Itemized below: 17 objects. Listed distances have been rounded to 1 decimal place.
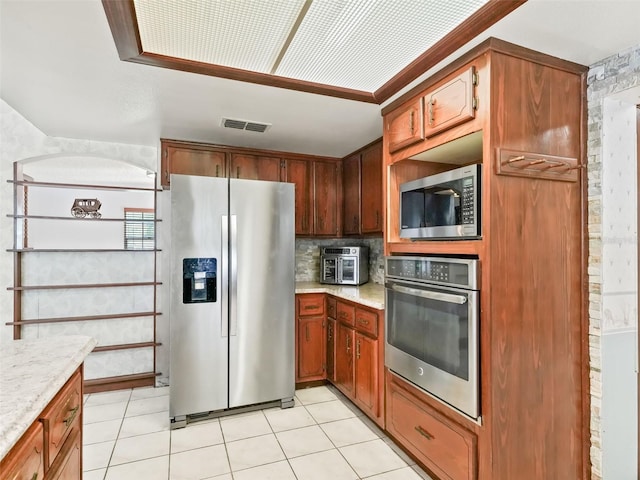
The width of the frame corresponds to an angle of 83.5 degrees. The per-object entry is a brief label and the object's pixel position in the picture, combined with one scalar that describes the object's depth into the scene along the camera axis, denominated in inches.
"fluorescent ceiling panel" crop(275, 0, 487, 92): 58.7
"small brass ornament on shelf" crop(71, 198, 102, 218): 126.7
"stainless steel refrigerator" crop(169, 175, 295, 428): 103.0
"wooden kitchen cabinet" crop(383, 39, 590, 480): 64.2
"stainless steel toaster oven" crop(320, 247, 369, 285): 139.6
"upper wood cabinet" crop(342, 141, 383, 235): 130.4
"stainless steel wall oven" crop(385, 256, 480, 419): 66.1
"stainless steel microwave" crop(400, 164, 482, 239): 67.0
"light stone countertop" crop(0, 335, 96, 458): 32.5
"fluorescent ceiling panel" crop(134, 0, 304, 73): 58.1
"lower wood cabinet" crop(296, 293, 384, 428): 99.9
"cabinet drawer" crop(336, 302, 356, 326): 113.0
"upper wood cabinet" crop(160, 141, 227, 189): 129.0
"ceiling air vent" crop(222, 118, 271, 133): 109.0
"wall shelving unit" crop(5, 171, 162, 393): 118.0
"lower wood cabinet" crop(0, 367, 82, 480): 34.5
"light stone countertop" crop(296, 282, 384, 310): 103.0
